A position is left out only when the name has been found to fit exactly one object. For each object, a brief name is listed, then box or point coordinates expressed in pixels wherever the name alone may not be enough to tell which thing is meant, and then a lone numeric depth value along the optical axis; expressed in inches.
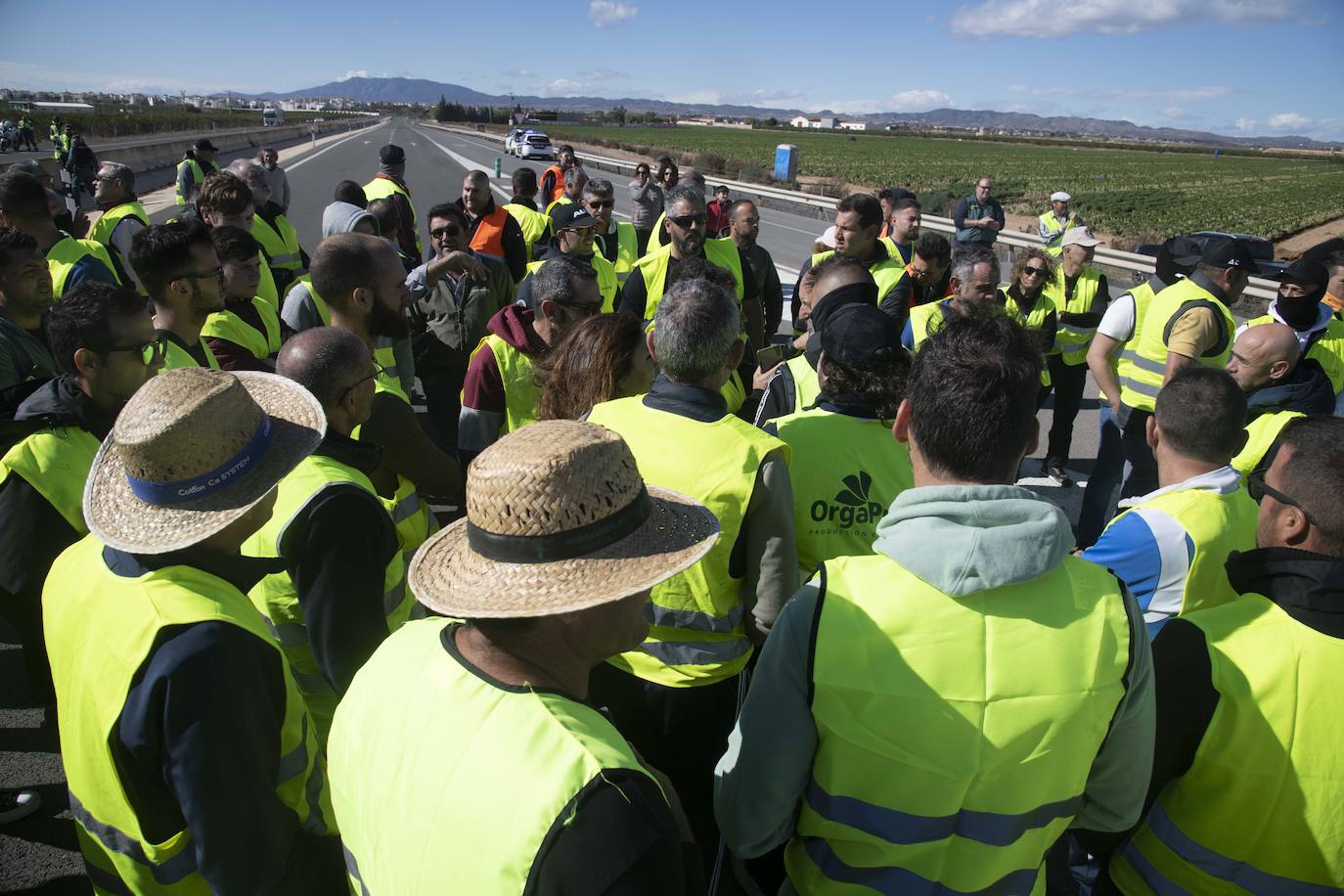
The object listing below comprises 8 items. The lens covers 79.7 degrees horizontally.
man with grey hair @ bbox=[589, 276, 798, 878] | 94.8
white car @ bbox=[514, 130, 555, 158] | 1712.6
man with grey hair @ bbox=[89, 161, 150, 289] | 261.6
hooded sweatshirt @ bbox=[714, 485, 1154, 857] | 60.6
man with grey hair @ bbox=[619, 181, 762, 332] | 220.2
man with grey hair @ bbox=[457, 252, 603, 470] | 153.8
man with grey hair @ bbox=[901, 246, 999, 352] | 198.7
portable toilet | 1317.7
